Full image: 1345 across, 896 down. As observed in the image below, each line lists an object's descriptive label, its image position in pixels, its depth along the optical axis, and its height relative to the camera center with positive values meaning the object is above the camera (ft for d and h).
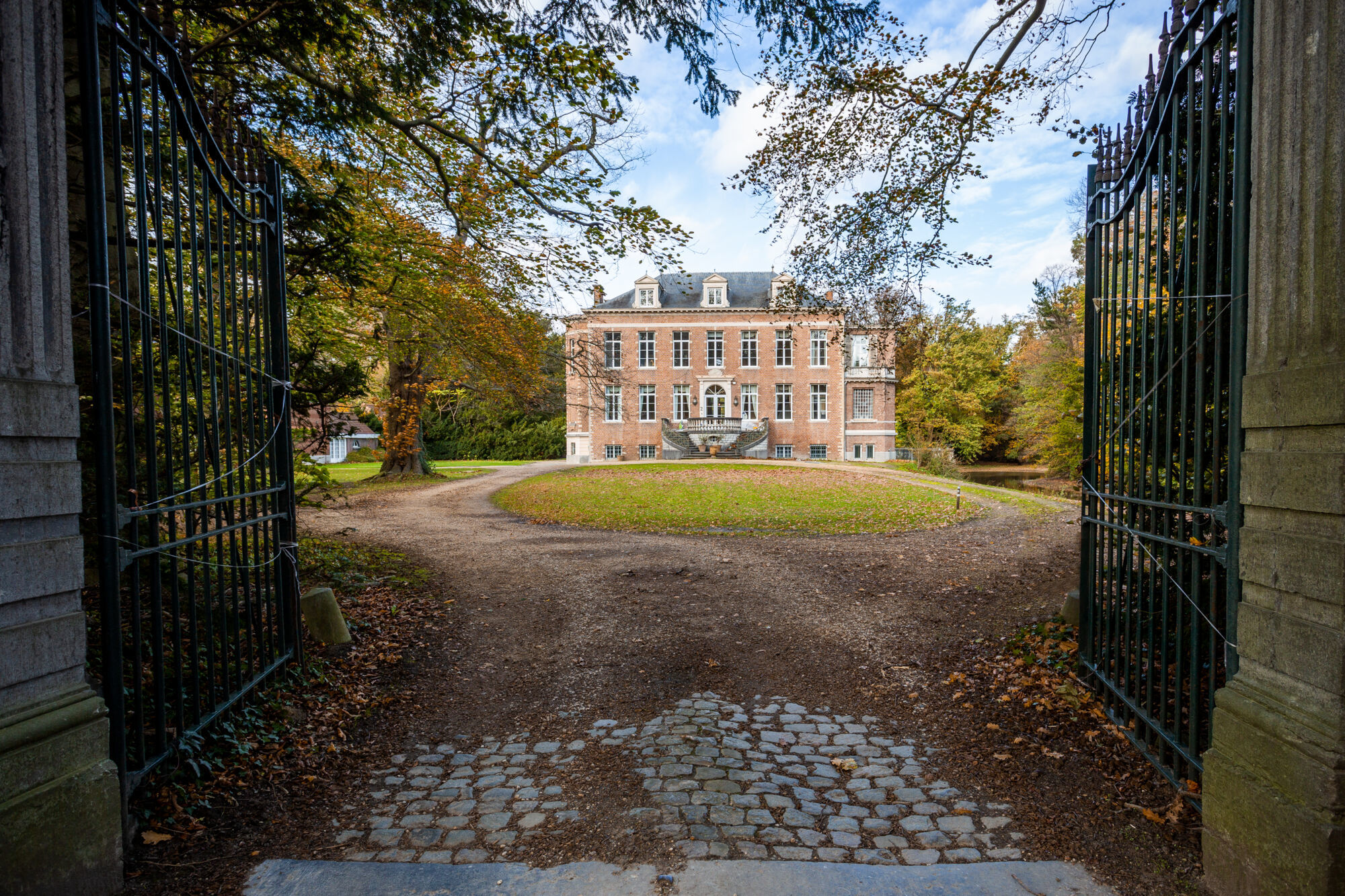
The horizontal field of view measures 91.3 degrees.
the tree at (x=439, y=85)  15.01 +9.12
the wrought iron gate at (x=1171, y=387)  8.36 +0.48
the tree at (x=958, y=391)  111.55 +5.20
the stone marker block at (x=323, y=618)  15.40 -4.51
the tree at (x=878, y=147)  19.03 +8.98
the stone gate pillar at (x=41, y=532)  6.63 -1.09
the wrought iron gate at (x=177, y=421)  7.83 +0.12
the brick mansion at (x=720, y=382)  112.27 +6.91
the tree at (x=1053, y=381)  63.77 +4.39
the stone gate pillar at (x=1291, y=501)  6.50 -0.89
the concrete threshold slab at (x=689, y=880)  7.39 -5.27
